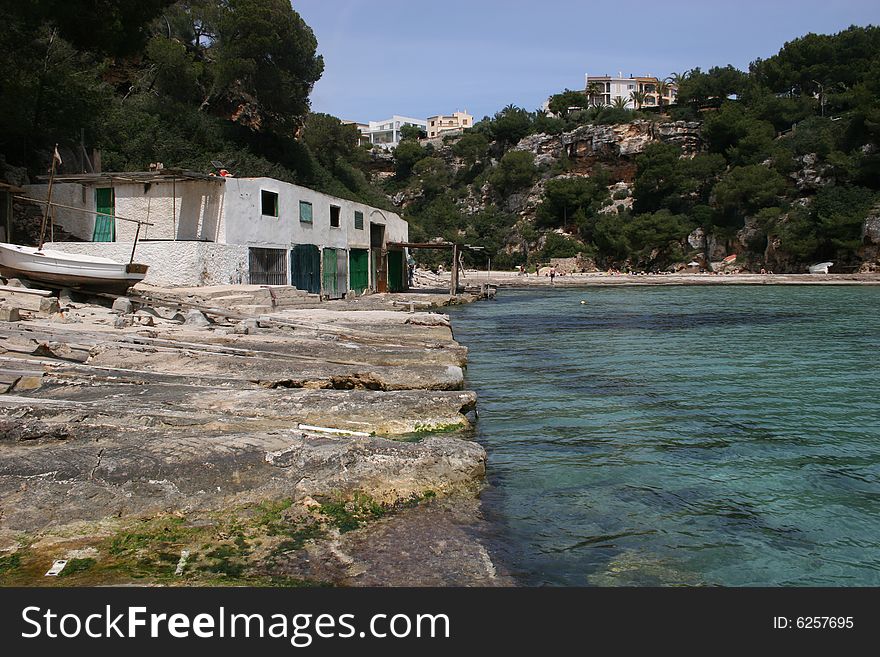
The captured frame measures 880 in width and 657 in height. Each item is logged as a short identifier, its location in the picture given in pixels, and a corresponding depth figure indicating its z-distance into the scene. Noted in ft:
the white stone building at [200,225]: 77.20
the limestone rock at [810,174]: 242.58
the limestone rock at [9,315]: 39.63
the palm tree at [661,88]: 335.67
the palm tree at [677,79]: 335.67
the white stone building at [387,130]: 524.93
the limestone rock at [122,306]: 50.78
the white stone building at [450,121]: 526.04
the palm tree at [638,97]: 358.23
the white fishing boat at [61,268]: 53.98
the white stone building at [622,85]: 478.67
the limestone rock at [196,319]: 48.52
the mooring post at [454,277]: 134.51
